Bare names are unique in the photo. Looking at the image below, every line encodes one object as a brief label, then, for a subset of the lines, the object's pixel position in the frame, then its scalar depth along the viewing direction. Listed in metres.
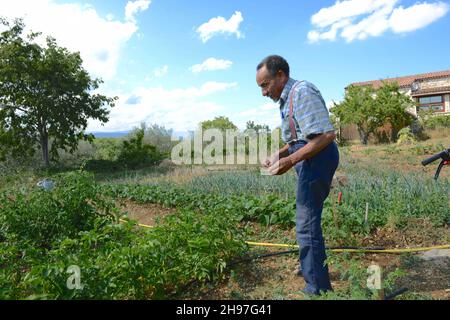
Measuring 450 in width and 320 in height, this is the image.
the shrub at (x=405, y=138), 14.79
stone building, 24.45
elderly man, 2.05
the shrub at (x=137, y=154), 12.21
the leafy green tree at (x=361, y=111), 17.53
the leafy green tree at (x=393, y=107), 17.11
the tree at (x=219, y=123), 17.72
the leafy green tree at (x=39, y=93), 10.80
